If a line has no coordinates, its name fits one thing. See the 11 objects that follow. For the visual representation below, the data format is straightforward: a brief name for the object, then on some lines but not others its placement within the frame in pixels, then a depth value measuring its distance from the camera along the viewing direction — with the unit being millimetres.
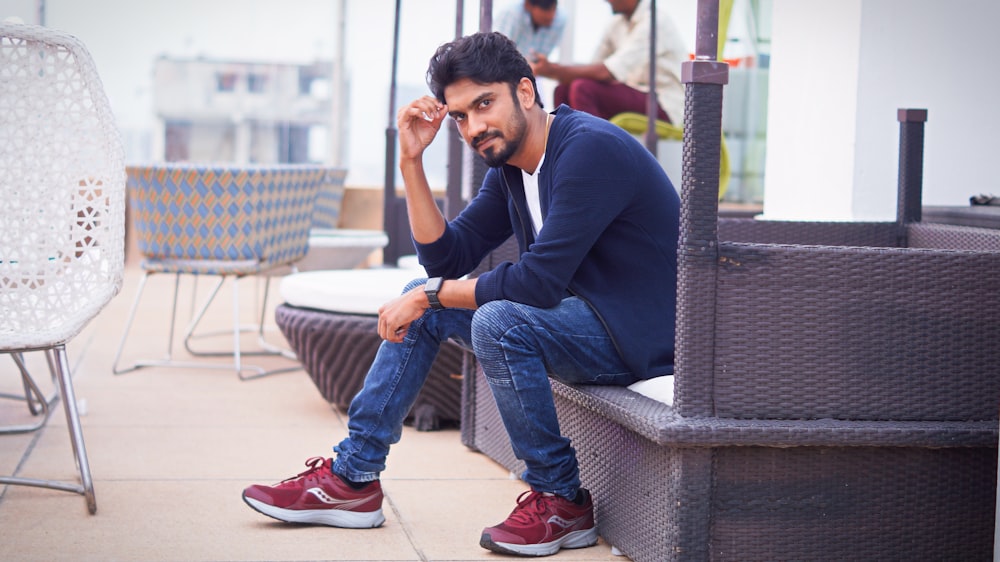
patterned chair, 4055
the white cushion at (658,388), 2085
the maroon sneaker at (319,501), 2330
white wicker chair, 2383
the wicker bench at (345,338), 3246
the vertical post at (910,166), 2934
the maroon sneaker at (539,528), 2182
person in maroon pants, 5066
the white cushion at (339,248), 4828
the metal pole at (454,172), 3600
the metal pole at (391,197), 4516
